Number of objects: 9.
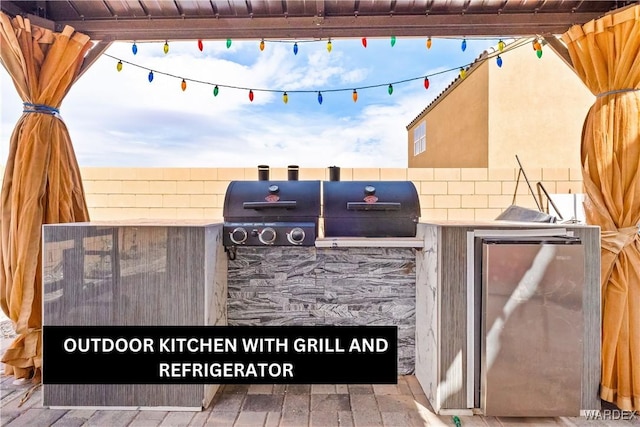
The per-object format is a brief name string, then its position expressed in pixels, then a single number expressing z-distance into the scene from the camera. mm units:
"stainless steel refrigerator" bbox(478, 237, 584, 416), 2057
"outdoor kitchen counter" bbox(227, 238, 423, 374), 2715
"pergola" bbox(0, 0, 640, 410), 2256
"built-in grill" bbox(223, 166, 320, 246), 2367
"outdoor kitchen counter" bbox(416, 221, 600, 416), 2164
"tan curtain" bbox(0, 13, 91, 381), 2438
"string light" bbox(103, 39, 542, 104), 3166
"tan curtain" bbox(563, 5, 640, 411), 2203
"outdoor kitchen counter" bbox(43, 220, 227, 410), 2188
